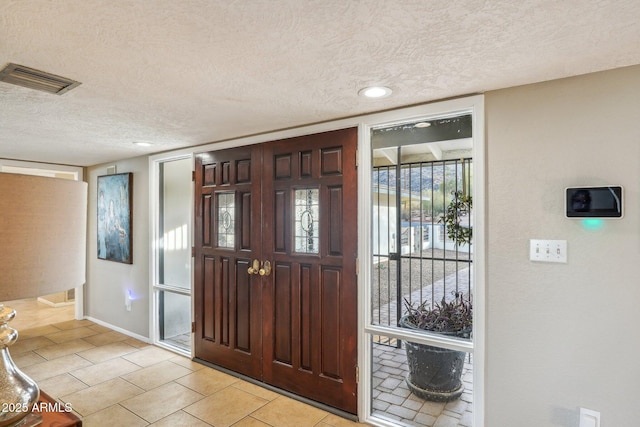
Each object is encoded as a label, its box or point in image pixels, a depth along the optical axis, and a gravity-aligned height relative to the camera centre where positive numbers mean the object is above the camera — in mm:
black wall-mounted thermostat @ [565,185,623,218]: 1654 +57
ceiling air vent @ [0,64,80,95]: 1705 +707
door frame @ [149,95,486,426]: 2006 +36
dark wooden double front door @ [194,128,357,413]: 2551 -396
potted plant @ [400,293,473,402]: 2658 -1112
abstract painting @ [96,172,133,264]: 4195 -13
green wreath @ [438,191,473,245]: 2861 -14
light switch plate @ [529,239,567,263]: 1787 -189
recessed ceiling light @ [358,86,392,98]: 1961 +706
